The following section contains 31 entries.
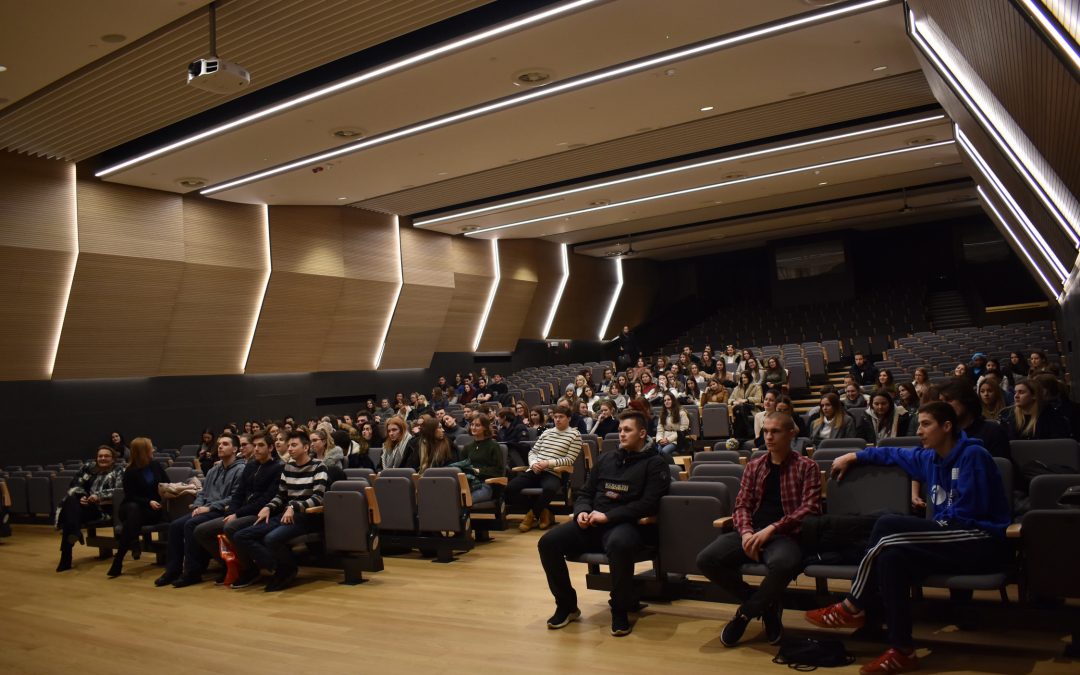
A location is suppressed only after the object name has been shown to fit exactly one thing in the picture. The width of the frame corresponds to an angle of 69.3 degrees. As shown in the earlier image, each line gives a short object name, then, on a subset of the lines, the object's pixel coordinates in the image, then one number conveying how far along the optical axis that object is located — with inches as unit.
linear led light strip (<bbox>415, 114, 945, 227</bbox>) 445.4
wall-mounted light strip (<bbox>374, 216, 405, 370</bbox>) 618.2
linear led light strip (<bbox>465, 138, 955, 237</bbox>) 503.1
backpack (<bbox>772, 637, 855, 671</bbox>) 128.8
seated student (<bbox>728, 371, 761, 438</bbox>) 363.3
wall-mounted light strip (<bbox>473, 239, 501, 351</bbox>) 719.3
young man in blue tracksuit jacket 124.6
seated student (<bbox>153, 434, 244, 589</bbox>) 234.8
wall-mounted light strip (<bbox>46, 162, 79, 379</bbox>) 429.8
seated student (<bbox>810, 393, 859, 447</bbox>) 232.5
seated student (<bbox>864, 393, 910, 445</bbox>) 229.9
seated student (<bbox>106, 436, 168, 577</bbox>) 253.4
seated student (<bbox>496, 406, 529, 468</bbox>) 304.2
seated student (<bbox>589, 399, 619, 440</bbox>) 349.1
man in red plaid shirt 138.3
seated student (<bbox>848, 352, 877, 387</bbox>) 450.6
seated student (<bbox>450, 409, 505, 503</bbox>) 265.4
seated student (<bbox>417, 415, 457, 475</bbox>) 264.7
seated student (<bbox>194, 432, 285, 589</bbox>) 227.0
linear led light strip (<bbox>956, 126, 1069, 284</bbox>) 390.0
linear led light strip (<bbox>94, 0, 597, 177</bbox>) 275.3
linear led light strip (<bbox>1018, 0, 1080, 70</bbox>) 130.6
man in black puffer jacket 158.1
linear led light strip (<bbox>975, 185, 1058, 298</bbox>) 522.8
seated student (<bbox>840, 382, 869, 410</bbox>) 313.7
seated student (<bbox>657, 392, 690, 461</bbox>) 323.9
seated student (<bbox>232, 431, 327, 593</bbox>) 218.4
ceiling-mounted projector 249.1
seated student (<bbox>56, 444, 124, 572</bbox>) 269.9
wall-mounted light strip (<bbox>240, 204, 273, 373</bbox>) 530.6
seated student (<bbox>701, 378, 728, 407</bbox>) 398.0
